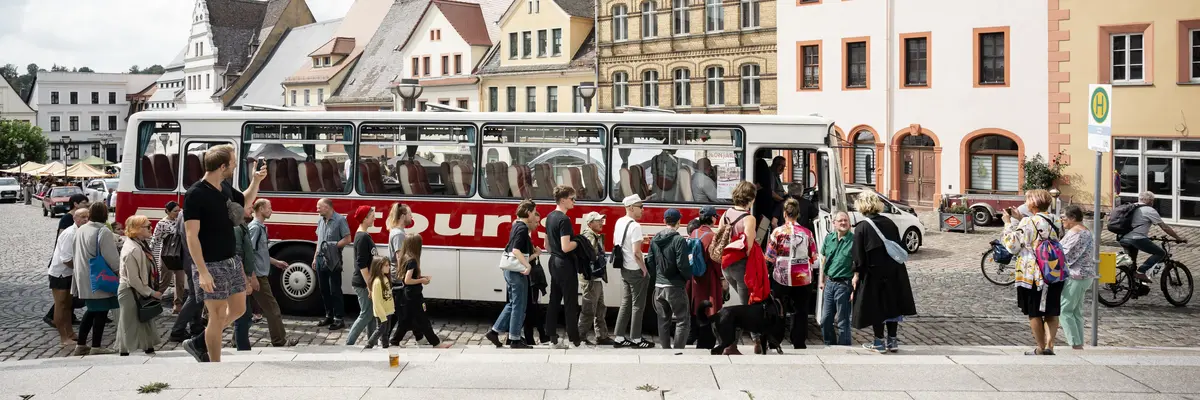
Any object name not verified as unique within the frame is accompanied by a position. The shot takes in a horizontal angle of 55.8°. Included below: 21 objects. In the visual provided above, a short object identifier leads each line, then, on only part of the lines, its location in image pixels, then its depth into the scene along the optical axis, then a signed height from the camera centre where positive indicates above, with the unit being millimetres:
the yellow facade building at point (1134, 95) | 29516 +2263
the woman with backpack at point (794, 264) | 10945 -789
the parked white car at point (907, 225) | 23500 -919
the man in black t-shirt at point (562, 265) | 11422 -818
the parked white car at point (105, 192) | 44794 -84
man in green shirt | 11016 -900
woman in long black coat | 10688 -930
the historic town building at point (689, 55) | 41500 +5010
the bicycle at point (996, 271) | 17484 -1408
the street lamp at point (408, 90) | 23139 +2006
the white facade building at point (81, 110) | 118438 +8503
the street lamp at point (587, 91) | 26875 +2241
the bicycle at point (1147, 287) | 15031 -1439
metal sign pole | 11117 -693
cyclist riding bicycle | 15141 -818
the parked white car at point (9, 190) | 62094 +48
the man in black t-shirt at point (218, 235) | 8172 -335
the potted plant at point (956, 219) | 27734 -946
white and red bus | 13211 +231
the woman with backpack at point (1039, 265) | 10516 -795
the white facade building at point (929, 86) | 33156 +2971
